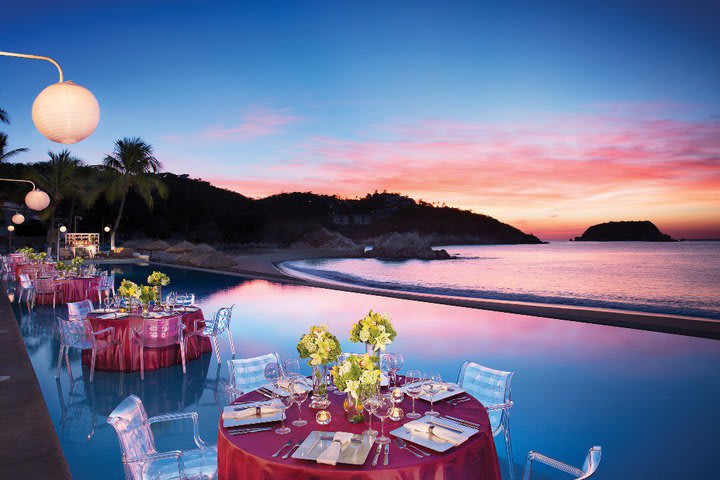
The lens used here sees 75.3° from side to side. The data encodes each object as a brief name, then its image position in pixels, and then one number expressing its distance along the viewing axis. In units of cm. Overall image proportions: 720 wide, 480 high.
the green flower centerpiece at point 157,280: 658
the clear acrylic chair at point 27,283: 1016
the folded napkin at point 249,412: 239
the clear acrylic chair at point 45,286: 1033
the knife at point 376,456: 192
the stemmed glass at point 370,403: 215
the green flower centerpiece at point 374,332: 275
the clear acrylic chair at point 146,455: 229
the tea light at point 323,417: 235
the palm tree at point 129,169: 2845
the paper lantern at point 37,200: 909
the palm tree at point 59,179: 2809
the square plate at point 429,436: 205
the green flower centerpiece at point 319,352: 246
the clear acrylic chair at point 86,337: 538
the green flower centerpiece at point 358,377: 212
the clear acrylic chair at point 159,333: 567
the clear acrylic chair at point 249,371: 346
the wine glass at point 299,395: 233
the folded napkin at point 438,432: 212
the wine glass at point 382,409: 212
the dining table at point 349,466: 189
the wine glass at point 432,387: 253
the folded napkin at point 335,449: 192
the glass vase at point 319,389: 252
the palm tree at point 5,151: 2442
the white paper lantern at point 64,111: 352
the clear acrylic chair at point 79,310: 602
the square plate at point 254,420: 231
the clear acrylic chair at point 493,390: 306
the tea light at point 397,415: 241
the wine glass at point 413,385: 249
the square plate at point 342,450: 193
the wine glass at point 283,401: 226
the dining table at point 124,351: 566
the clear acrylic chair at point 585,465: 194
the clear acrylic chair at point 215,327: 603
